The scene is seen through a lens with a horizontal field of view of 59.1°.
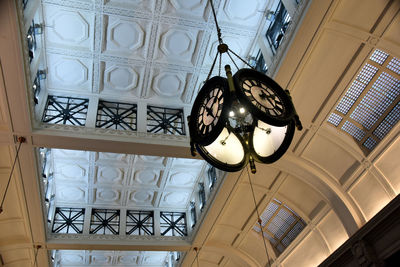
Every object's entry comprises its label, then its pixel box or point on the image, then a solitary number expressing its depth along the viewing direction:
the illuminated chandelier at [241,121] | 3.30
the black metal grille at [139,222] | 11.81
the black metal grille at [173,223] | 11.95
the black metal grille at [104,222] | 11.55
